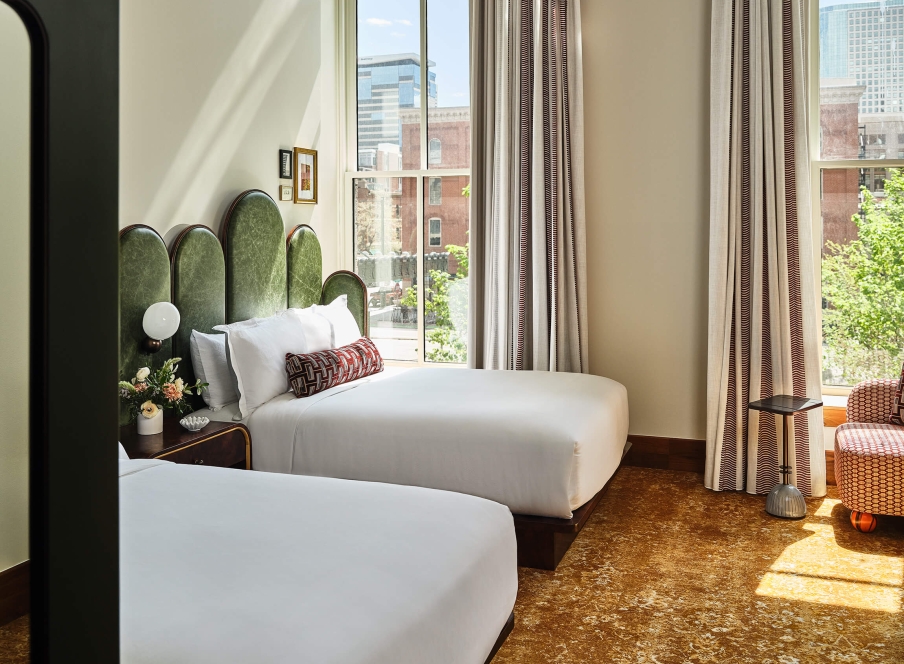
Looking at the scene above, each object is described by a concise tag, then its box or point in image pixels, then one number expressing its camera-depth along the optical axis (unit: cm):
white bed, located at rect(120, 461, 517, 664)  148
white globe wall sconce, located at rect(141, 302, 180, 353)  352
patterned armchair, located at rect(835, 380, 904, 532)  348
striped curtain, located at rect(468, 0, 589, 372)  478
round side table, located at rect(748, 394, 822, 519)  389
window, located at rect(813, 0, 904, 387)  438
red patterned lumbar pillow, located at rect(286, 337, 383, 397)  394
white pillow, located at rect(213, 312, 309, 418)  377
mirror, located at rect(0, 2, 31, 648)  61
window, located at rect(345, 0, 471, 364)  542
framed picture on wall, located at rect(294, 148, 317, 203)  503
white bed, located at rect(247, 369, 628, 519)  317
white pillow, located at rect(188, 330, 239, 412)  387
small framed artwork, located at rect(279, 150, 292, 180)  487
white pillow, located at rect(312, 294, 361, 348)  462
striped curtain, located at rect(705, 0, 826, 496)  425
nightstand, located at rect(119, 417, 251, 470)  318
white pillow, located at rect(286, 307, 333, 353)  436
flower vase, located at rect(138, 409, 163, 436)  337
